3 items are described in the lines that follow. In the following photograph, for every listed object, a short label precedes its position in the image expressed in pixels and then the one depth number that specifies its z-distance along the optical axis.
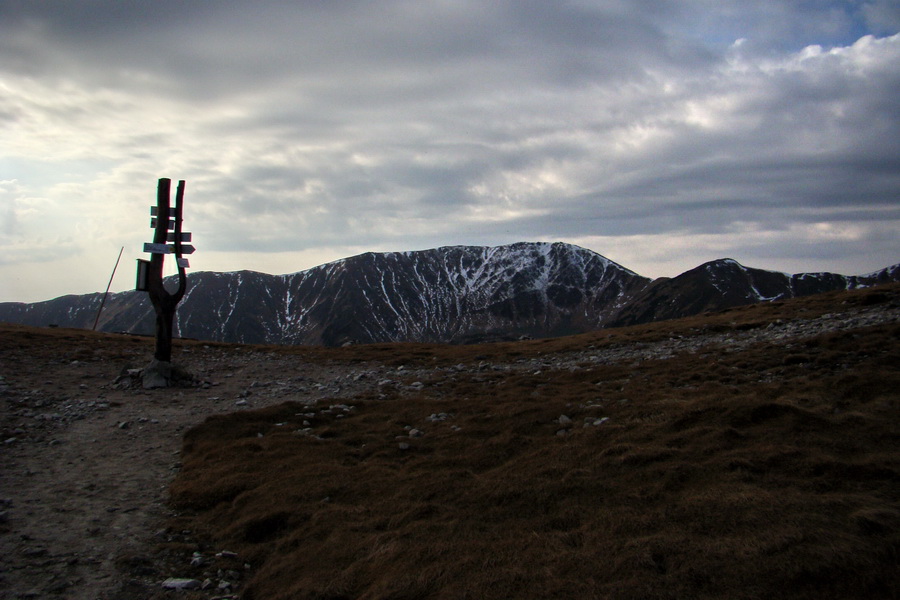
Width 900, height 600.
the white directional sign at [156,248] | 23.75
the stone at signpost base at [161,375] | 21.69
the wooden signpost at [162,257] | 23.89
